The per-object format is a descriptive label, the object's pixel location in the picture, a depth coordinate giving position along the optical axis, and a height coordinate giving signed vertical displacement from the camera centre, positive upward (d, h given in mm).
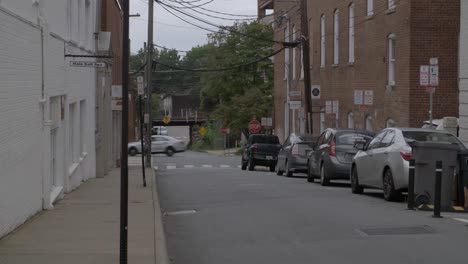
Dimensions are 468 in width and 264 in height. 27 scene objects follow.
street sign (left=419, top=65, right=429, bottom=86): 18922 +682
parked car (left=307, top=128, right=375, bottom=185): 21344 -1280
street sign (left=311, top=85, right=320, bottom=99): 36969 +606
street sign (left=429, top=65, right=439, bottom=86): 18875 +701
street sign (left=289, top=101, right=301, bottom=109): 39375 +5
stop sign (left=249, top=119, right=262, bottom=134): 58469 -1608
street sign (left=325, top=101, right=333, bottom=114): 35438 -118
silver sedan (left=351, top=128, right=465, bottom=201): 15703 -1068
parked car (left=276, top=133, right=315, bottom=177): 27438 -1665
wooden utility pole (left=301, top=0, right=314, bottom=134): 34094 +1890
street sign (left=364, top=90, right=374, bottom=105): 28078 +264
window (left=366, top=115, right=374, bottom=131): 34000 -779
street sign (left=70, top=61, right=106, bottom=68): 16594 +806
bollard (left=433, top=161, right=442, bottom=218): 13086 -1382
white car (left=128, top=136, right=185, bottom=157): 65125 -3386
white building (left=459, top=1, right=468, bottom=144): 21875 +941
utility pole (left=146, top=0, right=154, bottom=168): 38262 +1442
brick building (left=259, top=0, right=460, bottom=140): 28250 +1901
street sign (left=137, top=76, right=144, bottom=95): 27542 +703
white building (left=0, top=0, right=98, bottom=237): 11203 -44
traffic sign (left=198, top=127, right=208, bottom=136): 91312 -3104
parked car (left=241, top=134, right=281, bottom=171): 37812 -2252
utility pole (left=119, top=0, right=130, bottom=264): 8141 -402
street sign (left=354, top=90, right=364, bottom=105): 28125 +263
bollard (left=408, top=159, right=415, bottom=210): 14032 -1421
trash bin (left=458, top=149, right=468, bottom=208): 14055 -1282
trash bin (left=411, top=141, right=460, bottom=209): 14164 -1139
